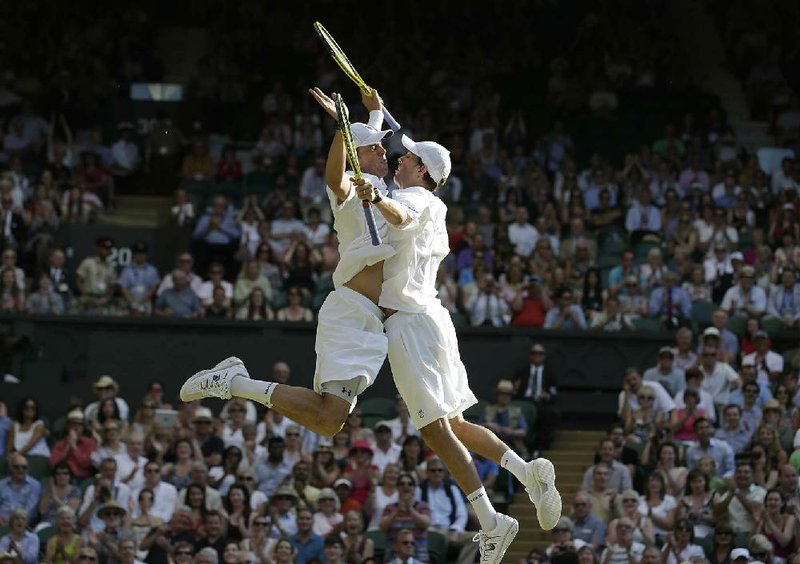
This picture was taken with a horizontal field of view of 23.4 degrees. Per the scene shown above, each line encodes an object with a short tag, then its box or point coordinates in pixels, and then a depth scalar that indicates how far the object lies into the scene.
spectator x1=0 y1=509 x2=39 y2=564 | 15.73
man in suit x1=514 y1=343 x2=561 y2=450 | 18.09
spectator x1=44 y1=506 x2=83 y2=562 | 15.69
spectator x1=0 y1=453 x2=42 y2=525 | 16.44
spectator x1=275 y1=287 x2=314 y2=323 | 19.09
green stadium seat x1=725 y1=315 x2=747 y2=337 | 18.81
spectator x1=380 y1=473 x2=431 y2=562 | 15.65
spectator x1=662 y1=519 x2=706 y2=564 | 15.48
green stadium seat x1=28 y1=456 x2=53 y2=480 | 16.92
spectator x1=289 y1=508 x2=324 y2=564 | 15.72
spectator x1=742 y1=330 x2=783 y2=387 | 17.95
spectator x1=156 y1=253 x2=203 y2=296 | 19.47
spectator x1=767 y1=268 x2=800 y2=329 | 19.27
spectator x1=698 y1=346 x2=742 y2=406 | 17.72
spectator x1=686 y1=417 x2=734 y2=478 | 16.64
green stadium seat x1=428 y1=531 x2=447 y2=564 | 15.71
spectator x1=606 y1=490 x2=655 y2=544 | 15.76
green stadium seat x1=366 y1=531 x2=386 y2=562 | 15.79
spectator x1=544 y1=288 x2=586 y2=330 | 19.11
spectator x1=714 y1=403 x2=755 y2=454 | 16.95
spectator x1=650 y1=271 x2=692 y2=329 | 19.22
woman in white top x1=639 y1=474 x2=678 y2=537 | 16.03
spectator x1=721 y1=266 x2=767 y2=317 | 19.22
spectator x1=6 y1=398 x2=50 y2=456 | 17.20
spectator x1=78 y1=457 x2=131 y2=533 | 16.16
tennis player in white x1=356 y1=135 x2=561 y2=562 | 10.72
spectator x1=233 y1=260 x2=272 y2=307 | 19.41
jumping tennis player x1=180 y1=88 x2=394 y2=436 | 10.62
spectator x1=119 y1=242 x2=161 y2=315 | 19.55
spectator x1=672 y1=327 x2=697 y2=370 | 18.02
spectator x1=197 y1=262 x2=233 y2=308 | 19.44
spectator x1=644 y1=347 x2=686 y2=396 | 17.81
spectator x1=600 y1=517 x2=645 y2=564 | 15.58
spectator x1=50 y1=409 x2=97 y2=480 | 16.89
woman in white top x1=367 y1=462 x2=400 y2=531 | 16.17
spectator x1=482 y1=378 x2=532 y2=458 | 17.16
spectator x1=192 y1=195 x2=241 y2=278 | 20.72
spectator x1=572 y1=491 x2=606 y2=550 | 15.95
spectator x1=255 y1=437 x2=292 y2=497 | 16.67
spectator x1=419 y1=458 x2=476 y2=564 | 15.99
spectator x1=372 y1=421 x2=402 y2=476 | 16.84
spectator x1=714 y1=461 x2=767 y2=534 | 15.91
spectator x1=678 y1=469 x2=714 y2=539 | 15.96
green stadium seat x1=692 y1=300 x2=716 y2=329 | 19.17
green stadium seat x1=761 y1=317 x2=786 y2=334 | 18.92
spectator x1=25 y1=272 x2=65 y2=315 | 19.33
